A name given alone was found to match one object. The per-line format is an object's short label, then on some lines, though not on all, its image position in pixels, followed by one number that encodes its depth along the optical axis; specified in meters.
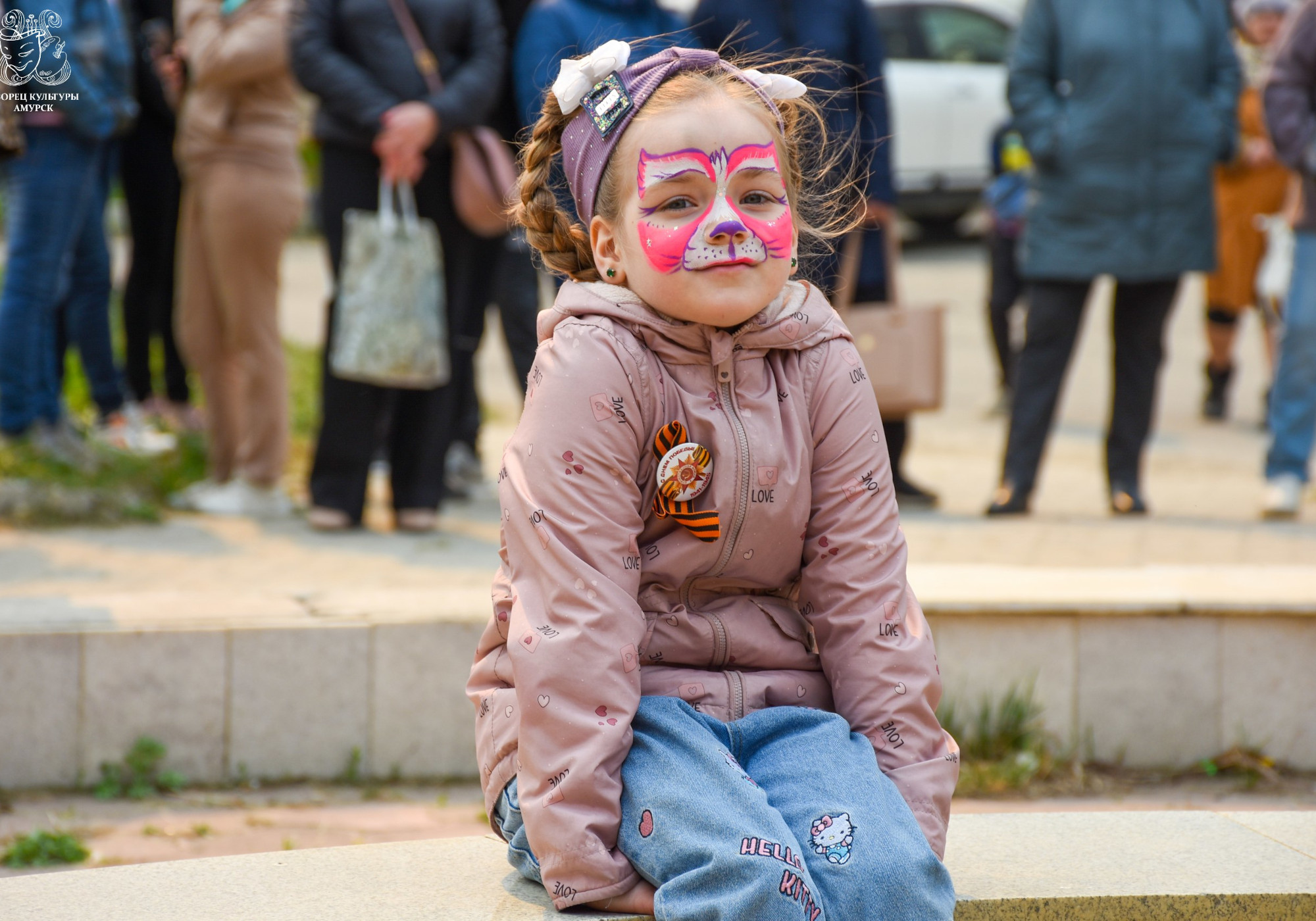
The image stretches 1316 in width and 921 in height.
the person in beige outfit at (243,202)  9.91
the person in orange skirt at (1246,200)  14.88
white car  24.98
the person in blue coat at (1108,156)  10.44
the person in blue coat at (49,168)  9.38
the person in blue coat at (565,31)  9.72
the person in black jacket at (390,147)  9.34
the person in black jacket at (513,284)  10.70
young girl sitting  4.23
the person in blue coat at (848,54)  10.09
